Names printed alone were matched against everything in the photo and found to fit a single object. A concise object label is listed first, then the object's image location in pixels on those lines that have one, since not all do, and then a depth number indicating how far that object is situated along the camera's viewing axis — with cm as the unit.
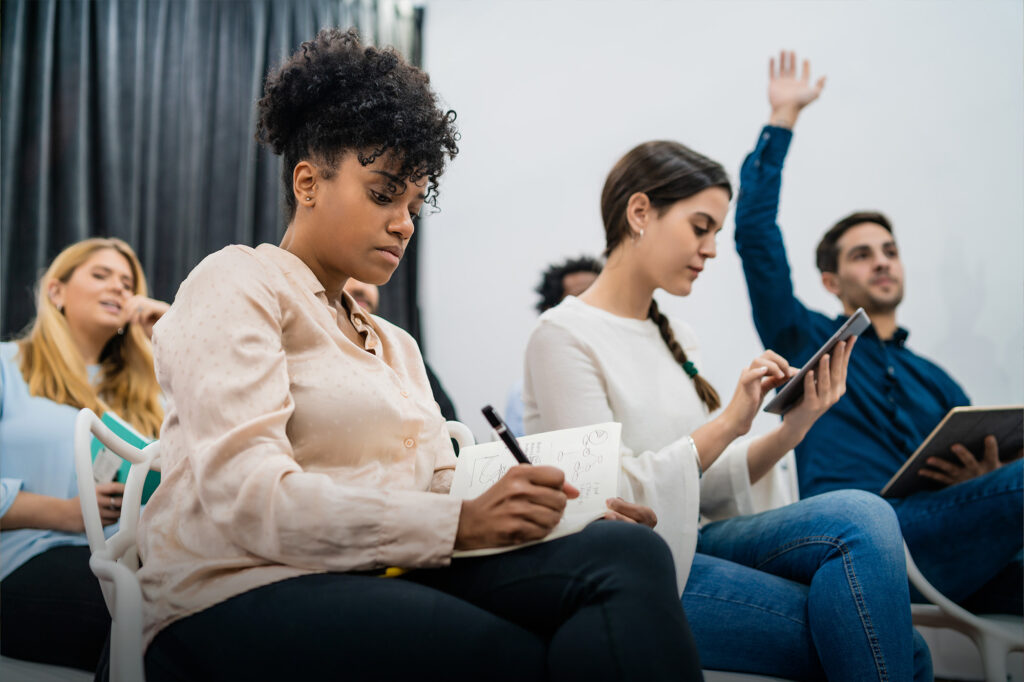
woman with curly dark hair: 63
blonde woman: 120
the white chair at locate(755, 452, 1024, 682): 139
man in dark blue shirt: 141
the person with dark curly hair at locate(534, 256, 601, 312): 260
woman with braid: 99
